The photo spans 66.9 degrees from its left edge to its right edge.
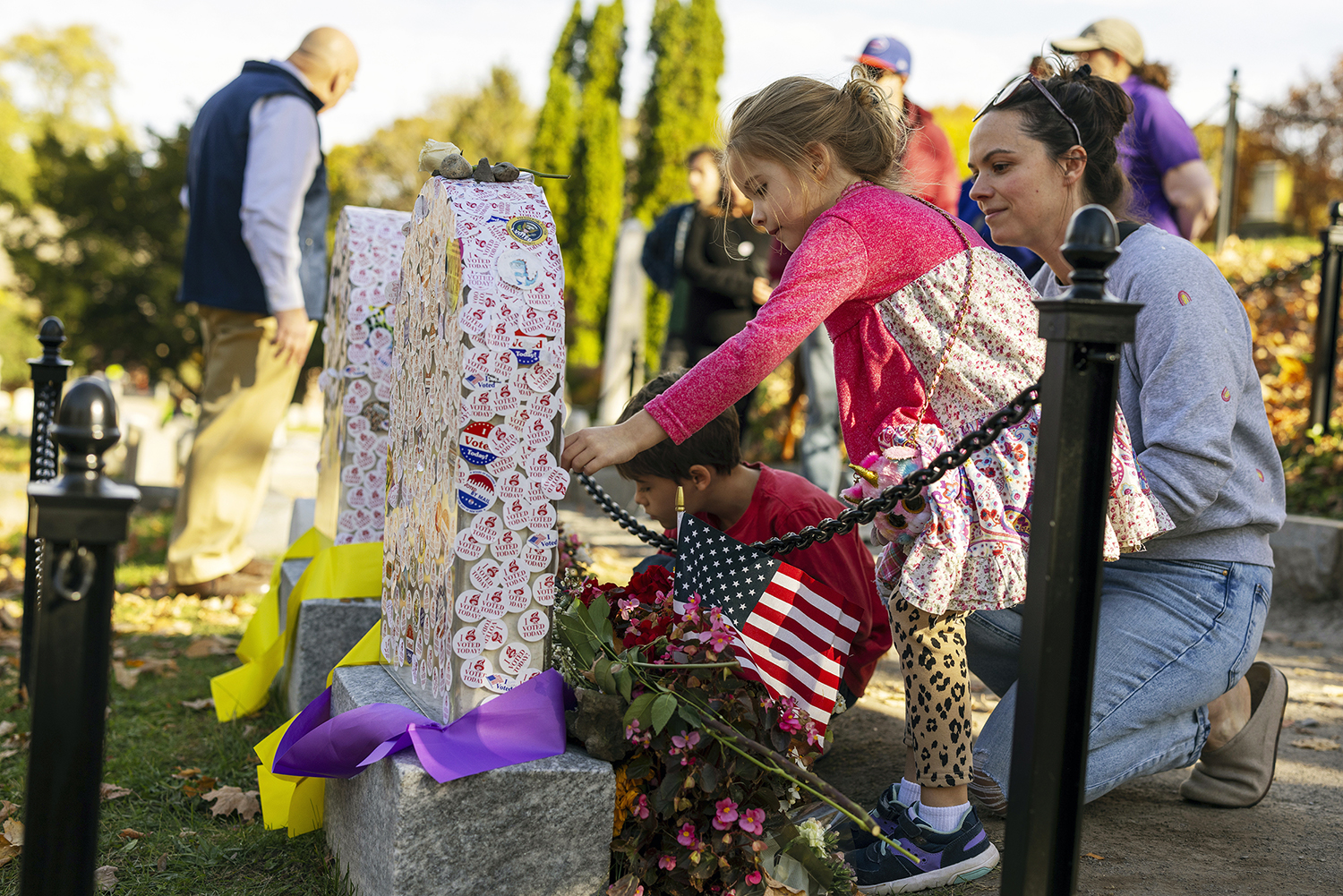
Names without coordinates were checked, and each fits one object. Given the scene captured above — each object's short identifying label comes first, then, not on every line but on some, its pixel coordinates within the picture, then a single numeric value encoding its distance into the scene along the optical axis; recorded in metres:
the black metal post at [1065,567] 1.49
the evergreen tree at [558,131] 20.41
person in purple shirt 3.80
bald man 4.47
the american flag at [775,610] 2.19
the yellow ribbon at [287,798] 2.40
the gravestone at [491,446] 1.97
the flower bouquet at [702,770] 1.90
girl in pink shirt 2.08
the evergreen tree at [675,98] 19.89
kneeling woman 2.28
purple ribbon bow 1.87
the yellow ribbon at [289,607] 3.06
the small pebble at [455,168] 2.29
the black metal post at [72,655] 1.36
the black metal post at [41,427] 3.29
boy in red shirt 2.80
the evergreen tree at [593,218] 19.39
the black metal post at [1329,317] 5.44
